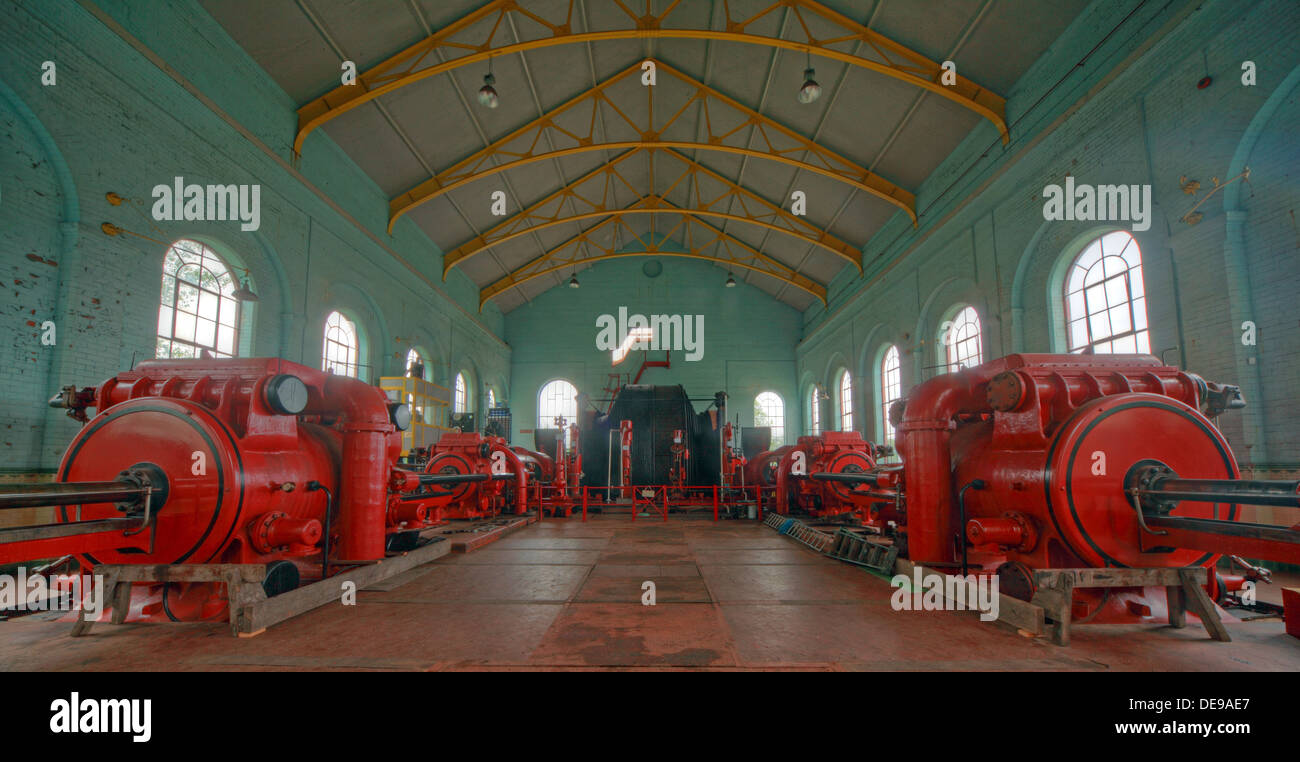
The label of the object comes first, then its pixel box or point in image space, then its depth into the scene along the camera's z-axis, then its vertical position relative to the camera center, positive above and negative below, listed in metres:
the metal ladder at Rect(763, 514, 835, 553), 7.24 -1.38
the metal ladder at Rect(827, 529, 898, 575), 5.61 -1.25
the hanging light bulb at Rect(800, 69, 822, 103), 10.05 +6.54
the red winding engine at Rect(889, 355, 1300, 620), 3.46 -0.22
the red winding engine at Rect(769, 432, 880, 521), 9.83 -0.52
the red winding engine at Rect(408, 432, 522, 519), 10.01 -0.51
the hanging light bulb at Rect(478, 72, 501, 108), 10.56 +6.73
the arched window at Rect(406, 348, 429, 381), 13.78 +1.83
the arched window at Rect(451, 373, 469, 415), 19.45 +1.59
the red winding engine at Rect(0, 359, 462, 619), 3.36 -0.21
